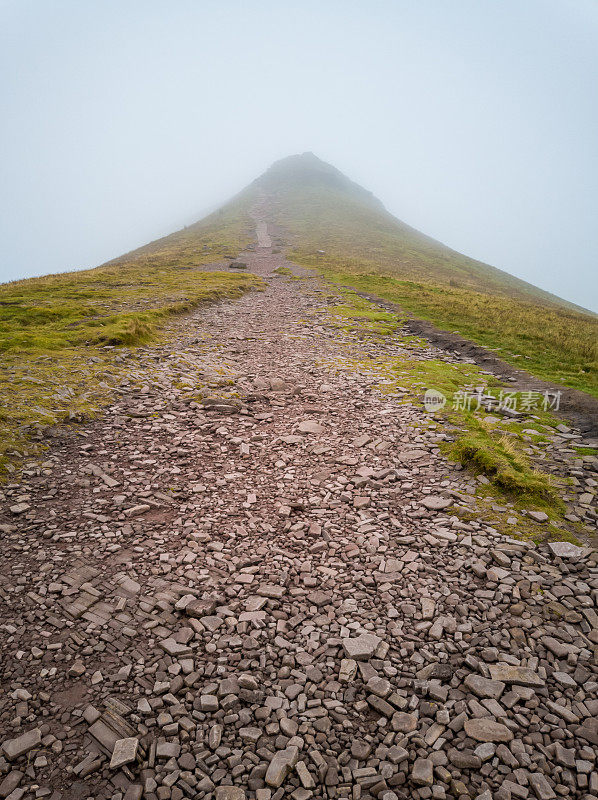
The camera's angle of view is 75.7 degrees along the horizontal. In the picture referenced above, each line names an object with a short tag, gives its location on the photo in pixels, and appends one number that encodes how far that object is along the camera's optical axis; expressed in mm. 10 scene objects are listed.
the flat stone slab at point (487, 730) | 4652
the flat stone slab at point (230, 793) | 4203
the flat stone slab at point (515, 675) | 5223
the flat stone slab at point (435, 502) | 8578
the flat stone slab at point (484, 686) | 5120
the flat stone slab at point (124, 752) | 4398
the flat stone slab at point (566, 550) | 7125
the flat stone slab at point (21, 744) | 4398
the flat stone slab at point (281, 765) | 4312
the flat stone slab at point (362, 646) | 5649
